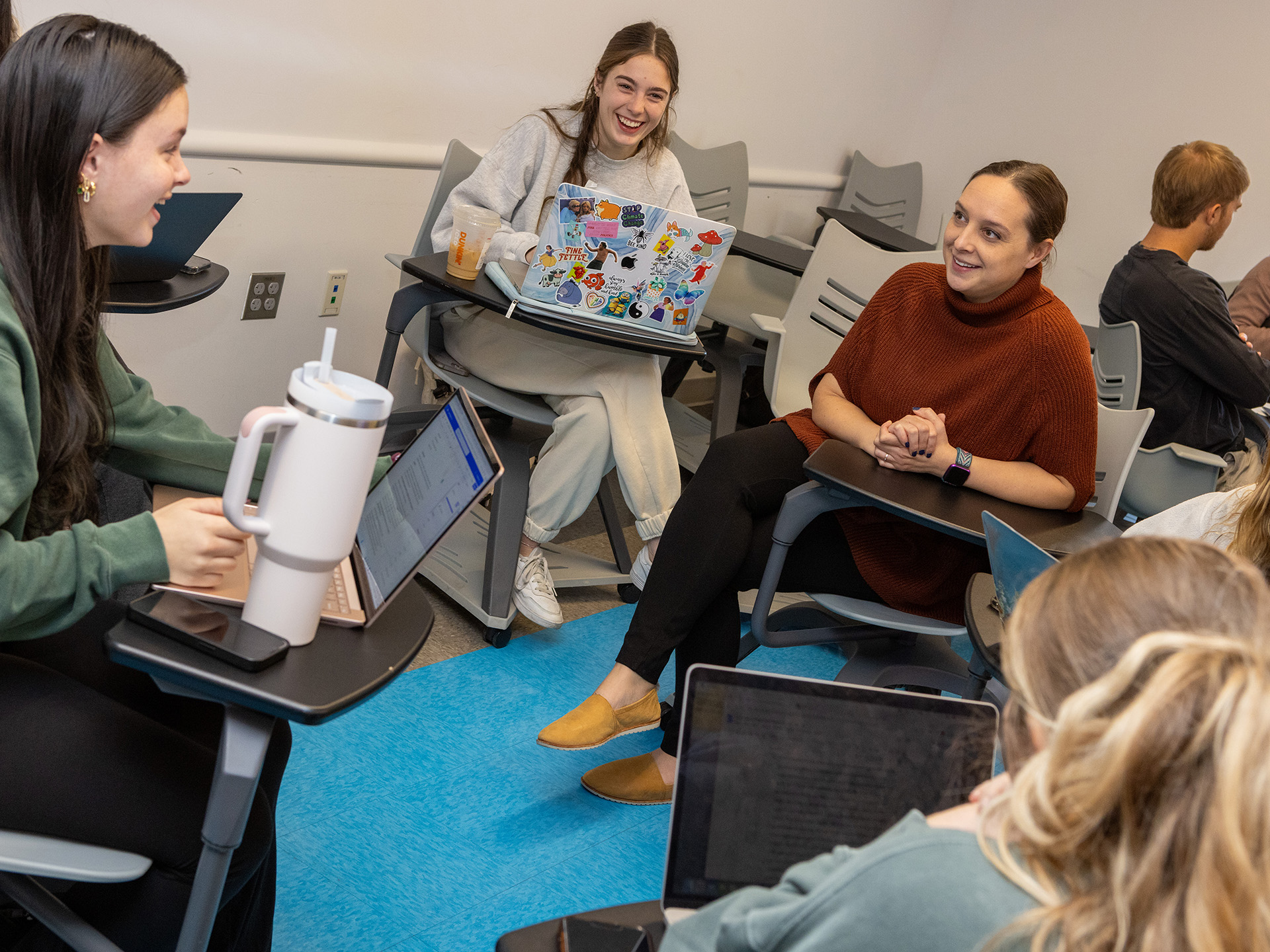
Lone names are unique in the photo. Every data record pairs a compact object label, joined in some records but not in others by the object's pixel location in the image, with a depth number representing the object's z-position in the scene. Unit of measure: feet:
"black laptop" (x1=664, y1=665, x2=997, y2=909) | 2.93
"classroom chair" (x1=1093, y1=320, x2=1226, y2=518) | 9.14
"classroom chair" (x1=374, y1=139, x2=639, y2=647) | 7.79
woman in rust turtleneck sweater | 6.40
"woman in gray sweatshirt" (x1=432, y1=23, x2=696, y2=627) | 7.89
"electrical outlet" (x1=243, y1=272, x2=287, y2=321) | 9.15
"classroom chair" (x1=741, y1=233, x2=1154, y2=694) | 6.43
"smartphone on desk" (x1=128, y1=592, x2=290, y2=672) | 2.89
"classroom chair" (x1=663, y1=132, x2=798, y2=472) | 10.83
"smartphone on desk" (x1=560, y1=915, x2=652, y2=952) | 2.63
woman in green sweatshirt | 3.12
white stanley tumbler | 2.82
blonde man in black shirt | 9.50
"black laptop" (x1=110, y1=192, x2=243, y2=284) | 6.01
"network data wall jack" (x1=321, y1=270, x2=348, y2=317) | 9.66
